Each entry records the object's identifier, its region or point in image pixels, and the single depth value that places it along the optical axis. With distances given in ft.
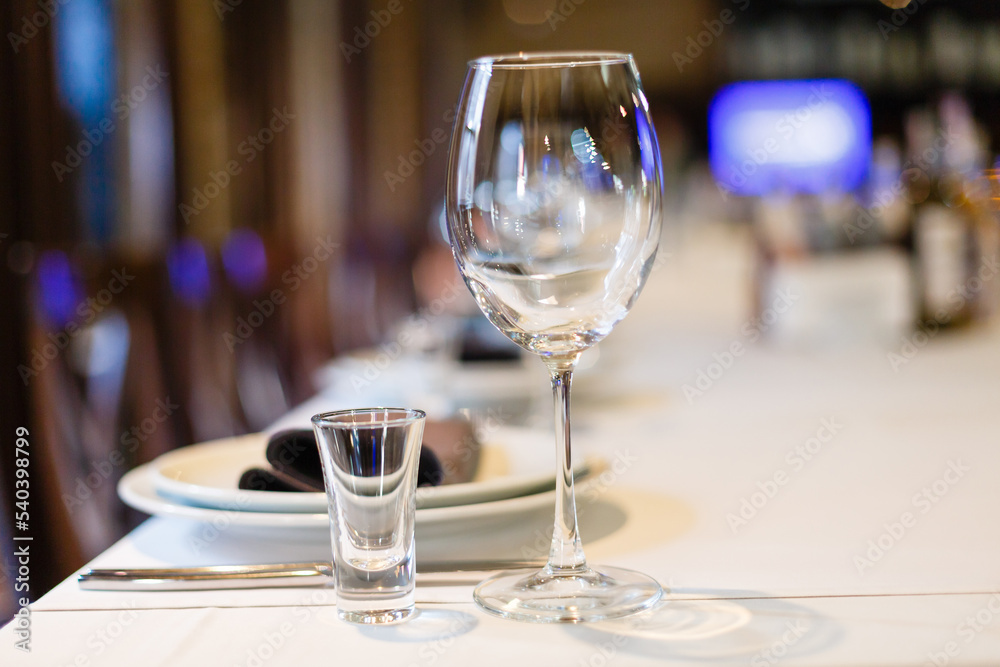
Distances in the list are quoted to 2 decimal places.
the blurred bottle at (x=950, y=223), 6.84
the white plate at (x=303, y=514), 3.50
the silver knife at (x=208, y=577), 3.40
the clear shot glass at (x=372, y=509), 3.20
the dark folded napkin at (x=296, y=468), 3.58
